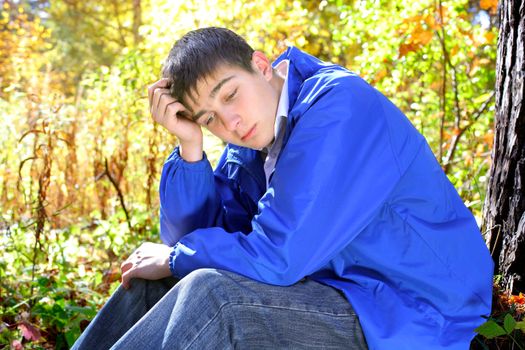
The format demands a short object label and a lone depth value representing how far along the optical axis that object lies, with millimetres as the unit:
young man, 1918
